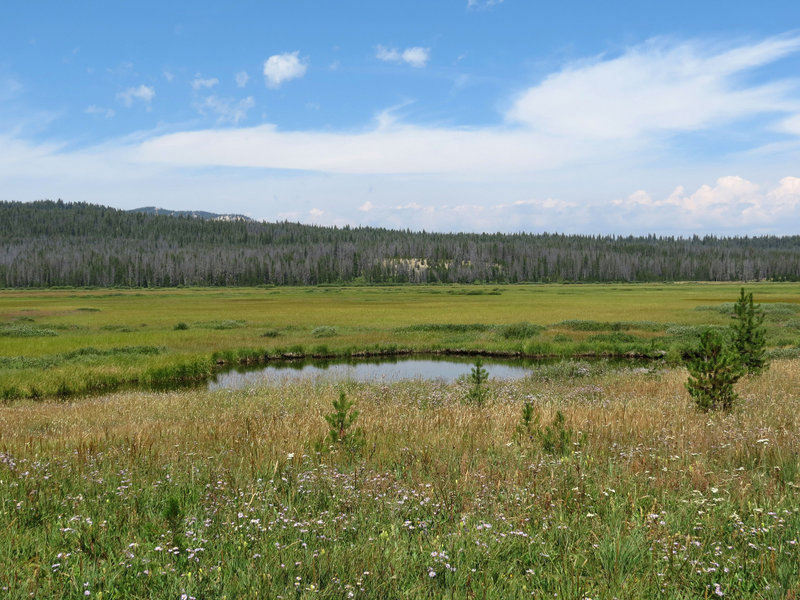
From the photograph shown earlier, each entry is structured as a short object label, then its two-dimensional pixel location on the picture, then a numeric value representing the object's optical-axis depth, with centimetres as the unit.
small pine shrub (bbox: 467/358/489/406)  1467
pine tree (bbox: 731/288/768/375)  1847
